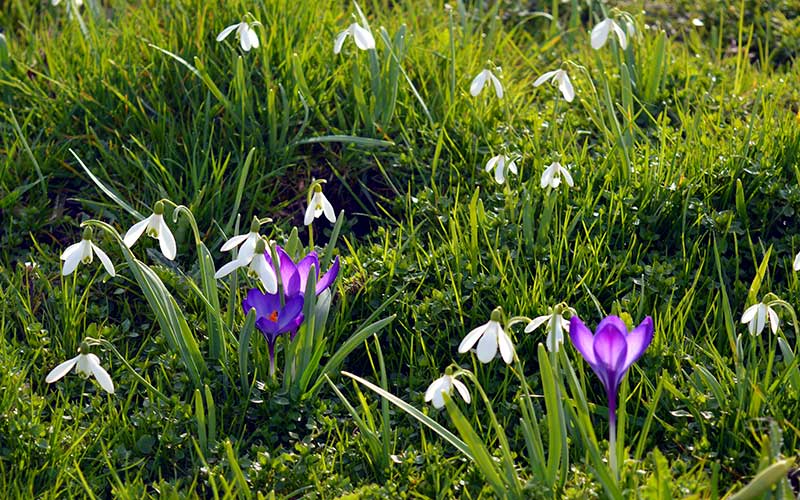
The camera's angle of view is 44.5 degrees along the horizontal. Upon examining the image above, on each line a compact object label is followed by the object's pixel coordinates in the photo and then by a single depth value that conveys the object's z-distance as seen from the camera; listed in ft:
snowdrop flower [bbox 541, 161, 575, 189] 8.41
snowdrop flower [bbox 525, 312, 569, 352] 6.49
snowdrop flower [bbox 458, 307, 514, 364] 6.26
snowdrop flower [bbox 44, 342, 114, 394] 6.61
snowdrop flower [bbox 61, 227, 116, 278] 6.95
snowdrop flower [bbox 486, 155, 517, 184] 8.78
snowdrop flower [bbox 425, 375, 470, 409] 6.23
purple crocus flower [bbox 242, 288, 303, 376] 7.34
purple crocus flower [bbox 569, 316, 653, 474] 6.22
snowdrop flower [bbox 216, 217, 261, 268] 6.88
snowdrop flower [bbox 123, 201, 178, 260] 7.03
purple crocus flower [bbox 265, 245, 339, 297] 7.44
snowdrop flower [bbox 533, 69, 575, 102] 8.81
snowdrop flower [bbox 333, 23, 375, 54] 9.18
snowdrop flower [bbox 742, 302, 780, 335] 6.93
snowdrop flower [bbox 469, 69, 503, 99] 9.15
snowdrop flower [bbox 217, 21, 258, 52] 9.11
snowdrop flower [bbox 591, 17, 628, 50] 9.20
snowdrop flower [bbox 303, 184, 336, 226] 7.61
